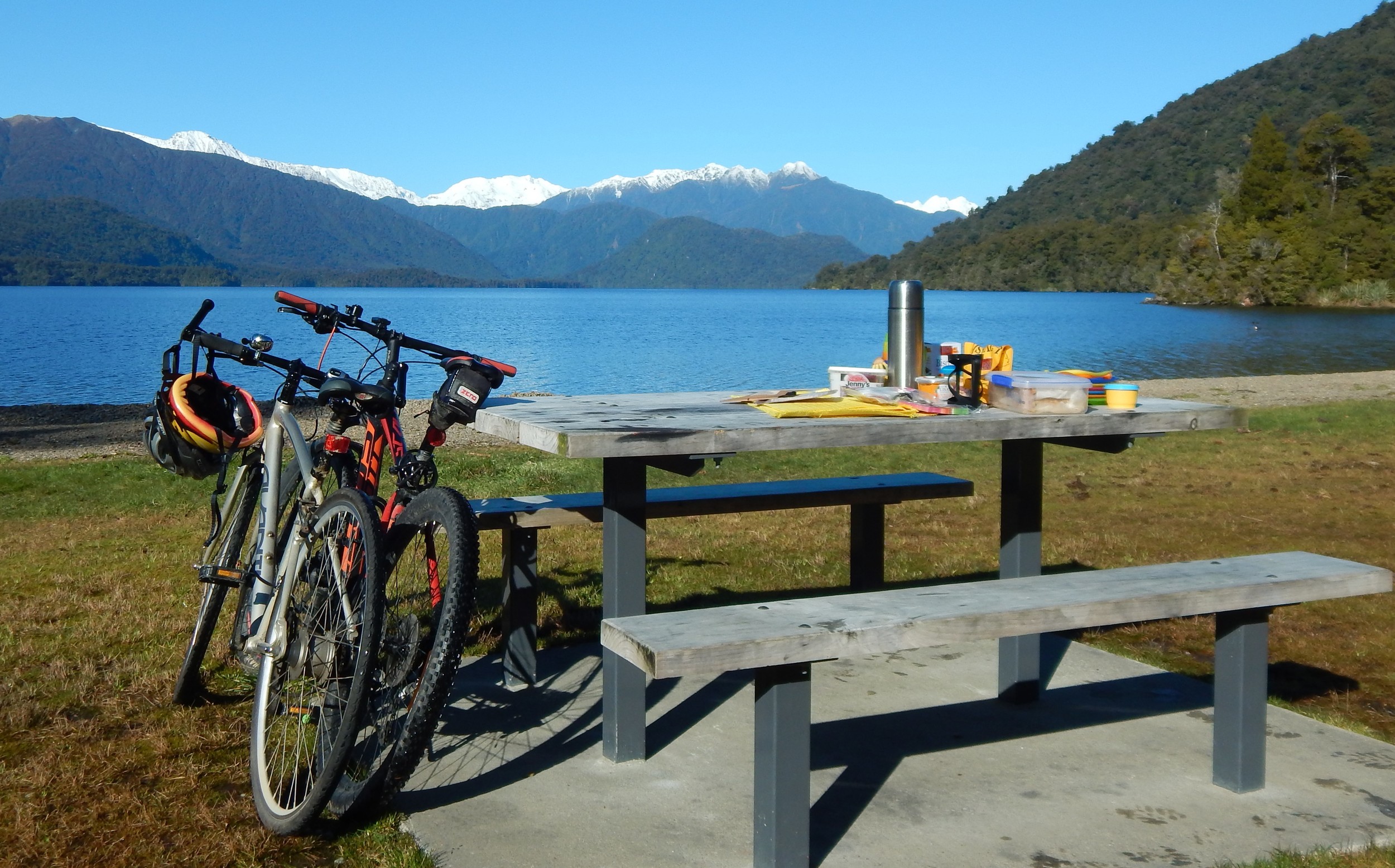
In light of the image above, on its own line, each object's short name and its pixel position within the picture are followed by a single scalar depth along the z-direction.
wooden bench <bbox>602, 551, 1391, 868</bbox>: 2.90
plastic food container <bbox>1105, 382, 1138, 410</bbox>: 4.18
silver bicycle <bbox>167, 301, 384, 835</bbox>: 3.10
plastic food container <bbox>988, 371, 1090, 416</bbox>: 3.99
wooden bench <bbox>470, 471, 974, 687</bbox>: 4.67
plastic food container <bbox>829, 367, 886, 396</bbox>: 4.30
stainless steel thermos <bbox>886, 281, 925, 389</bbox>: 4.33
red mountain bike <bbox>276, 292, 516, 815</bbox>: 3.11
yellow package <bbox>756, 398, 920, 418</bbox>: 3.85
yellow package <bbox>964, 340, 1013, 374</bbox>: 4.42
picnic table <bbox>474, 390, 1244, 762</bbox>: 3.47
